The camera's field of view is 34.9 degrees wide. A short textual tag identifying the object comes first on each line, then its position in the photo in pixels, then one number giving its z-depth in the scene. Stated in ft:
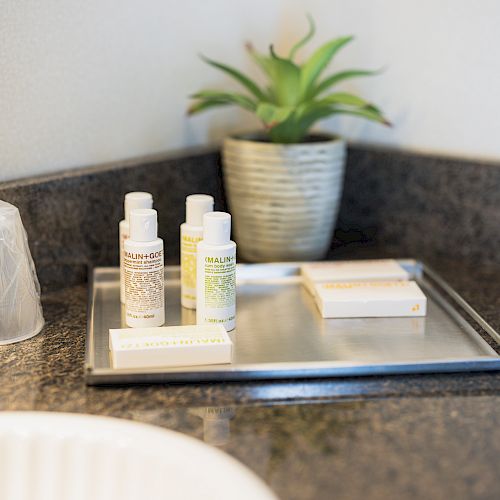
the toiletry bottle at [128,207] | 3.03
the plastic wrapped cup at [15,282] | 2.70
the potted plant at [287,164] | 3.57
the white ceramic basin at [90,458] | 2.10
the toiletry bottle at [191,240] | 3.04
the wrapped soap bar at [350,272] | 3.32
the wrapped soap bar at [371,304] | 3.04
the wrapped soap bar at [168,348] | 2.51
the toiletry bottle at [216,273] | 2.76
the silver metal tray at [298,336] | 2.53
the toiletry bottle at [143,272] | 2.79
